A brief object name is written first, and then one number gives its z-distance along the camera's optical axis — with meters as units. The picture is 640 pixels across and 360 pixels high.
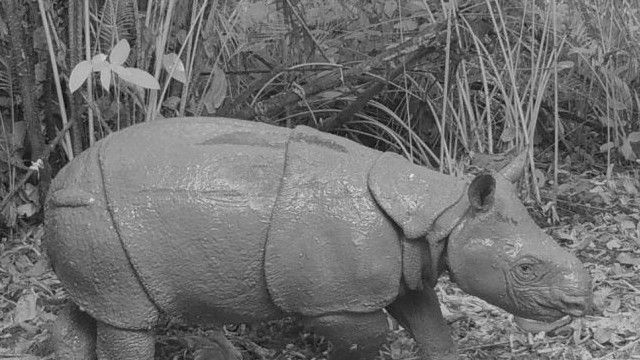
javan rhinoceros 3.13
